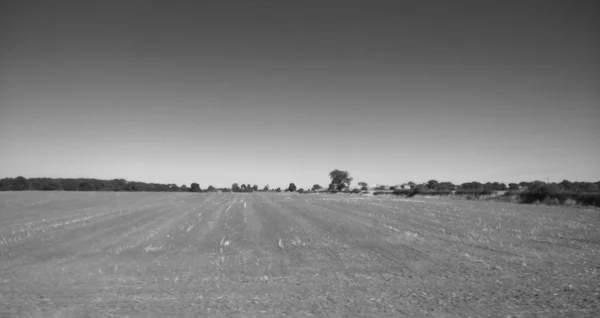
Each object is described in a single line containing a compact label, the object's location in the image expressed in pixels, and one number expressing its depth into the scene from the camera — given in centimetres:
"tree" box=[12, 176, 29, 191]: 10906
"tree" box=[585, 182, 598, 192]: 5361
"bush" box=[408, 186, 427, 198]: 11378
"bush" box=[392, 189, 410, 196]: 12150
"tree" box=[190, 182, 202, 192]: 17812
